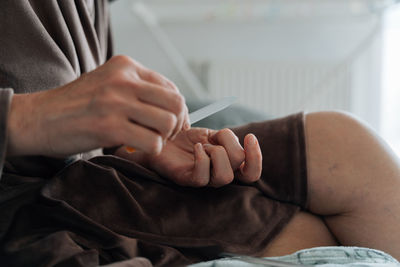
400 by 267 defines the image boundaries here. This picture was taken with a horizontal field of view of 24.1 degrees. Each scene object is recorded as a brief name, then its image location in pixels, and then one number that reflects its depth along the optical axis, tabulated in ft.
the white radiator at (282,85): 7.92
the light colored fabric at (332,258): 2.32
